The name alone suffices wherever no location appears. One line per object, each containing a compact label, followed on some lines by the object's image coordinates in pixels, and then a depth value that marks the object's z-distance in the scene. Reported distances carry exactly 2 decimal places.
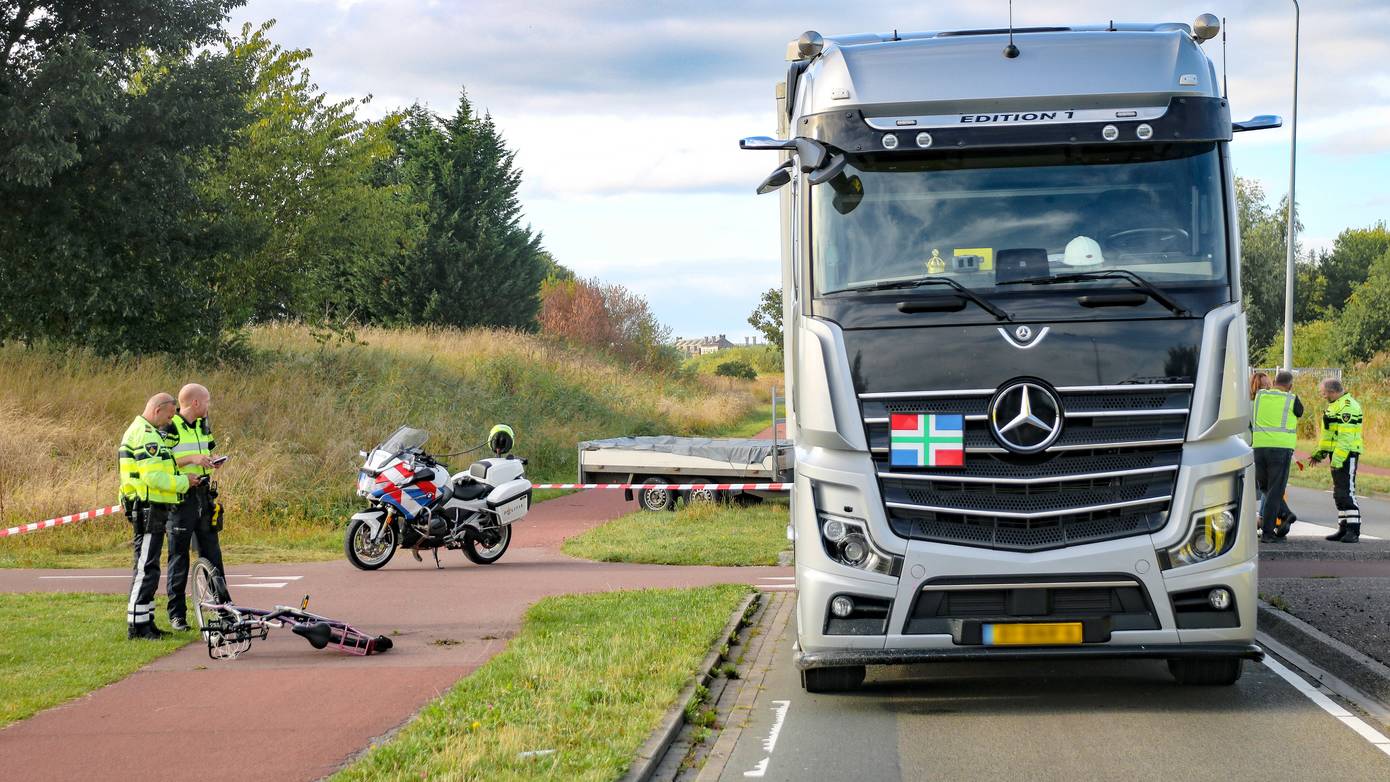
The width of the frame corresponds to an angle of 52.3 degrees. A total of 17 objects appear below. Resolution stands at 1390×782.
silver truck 7.27
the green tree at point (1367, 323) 52.53
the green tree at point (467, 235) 47.62
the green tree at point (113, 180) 20.73
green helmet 16.25
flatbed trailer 19.75
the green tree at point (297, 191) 31.00
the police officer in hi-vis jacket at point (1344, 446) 16.20
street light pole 32.11
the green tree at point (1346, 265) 82.25
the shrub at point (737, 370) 78.12
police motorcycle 14.55
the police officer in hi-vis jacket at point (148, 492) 10.20
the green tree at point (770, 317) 79.66
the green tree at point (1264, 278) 57.81
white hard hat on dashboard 7.48
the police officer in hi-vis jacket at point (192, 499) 10.37
